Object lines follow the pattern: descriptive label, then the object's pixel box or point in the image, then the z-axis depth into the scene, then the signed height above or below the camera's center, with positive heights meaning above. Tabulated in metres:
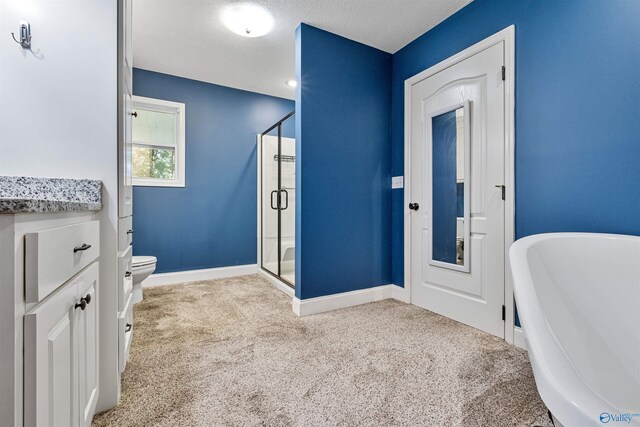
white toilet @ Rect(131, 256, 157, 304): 2.27 -0.45
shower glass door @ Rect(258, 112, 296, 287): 3.29 +0.16
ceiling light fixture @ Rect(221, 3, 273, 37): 2.21 +1.56
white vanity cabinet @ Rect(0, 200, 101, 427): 0.55 -0.25
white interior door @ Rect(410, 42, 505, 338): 1.96 +0.17
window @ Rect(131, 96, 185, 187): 3.25 +0.81
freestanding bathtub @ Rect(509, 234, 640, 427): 0.97 -0.32
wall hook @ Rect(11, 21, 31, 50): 1.10 +0.68
